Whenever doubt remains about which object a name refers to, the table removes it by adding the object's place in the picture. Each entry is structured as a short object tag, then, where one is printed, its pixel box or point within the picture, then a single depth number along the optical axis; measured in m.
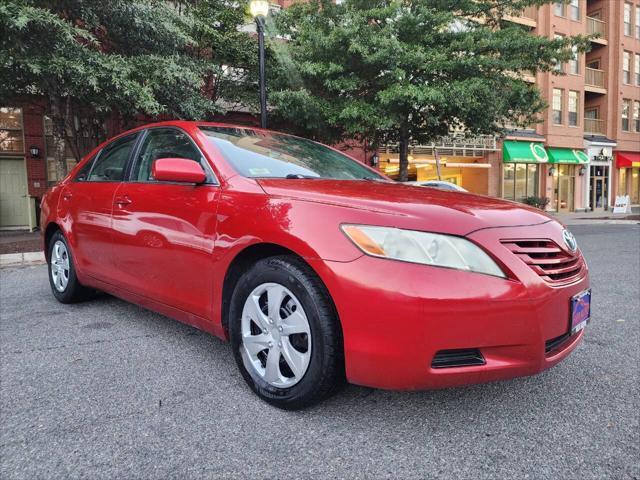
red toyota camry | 1.80
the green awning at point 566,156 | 26.20
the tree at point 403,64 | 11.12
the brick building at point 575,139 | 24.58
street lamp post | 8.55
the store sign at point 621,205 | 22.33
